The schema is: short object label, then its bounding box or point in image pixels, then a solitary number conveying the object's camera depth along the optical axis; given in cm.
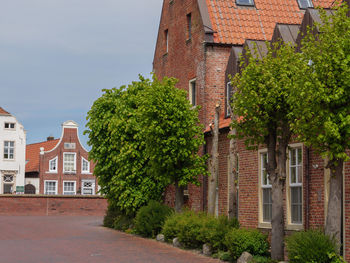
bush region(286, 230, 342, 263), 1232
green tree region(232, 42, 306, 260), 1424
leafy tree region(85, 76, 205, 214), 2112
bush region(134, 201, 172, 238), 2214
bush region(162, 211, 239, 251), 1644
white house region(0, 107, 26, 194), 6003
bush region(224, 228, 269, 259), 1495
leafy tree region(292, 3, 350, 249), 1181
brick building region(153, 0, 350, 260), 1661
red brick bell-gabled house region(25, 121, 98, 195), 6309
